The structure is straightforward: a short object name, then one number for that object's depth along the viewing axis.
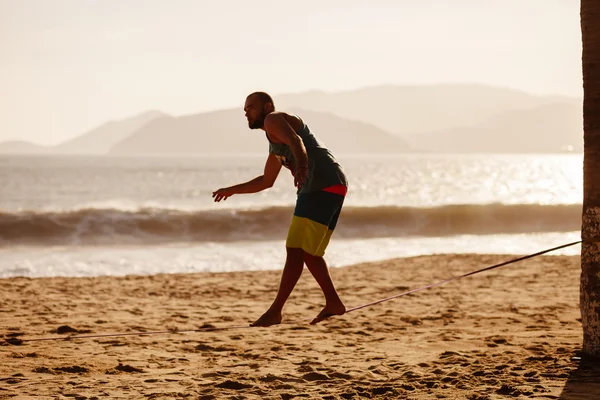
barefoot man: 5.27
